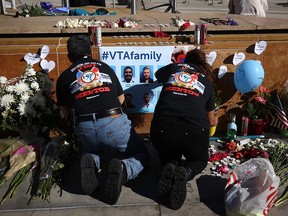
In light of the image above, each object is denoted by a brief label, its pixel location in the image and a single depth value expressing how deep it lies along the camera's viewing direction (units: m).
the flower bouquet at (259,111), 4.61
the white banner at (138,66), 4.50
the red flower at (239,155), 4.14
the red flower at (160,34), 4.92
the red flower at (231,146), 4.30
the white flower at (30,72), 4.10
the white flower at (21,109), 3.88
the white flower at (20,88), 3.90
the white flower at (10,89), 3.93
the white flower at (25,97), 3.89
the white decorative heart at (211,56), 4.56
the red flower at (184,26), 5.14
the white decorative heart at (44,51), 4.43
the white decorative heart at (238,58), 4.59
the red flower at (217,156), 4.09
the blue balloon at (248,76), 4.30
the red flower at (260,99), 4.57
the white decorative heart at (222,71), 4.60
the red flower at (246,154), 4.14
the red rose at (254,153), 4.08
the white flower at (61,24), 5.13
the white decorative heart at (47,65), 4.46
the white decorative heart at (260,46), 4.60
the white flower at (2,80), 4.06
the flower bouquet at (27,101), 3.91
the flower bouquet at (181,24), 5.16
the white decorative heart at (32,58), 4.43
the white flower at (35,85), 3.98
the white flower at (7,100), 3.86
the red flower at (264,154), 4.02
